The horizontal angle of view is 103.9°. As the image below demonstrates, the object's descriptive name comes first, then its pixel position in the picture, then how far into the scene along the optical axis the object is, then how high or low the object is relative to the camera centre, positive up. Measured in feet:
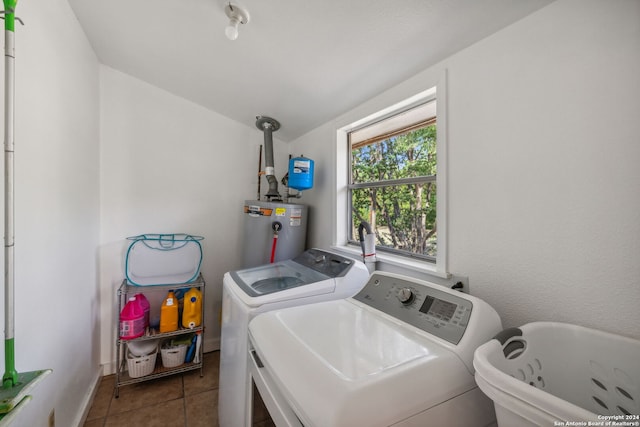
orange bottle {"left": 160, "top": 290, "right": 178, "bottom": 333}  6.39 -2.65
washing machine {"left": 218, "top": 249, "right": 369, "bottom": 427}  3.52 -1.30
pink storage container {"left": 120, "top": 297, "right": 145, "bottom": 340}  5.94 -2.60
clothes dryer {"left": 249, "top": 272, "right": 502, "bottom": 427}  1.93 -1.35
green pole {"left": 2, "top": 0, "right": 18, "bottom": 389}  2.24 +0.14
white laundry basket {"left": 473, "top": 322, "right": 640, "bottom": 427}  1.65 -1.30
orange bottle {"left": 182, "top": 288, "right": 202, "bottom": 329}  6.49 -2.56
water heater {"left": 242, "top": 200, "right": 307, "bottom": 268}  6.75 -0.52
